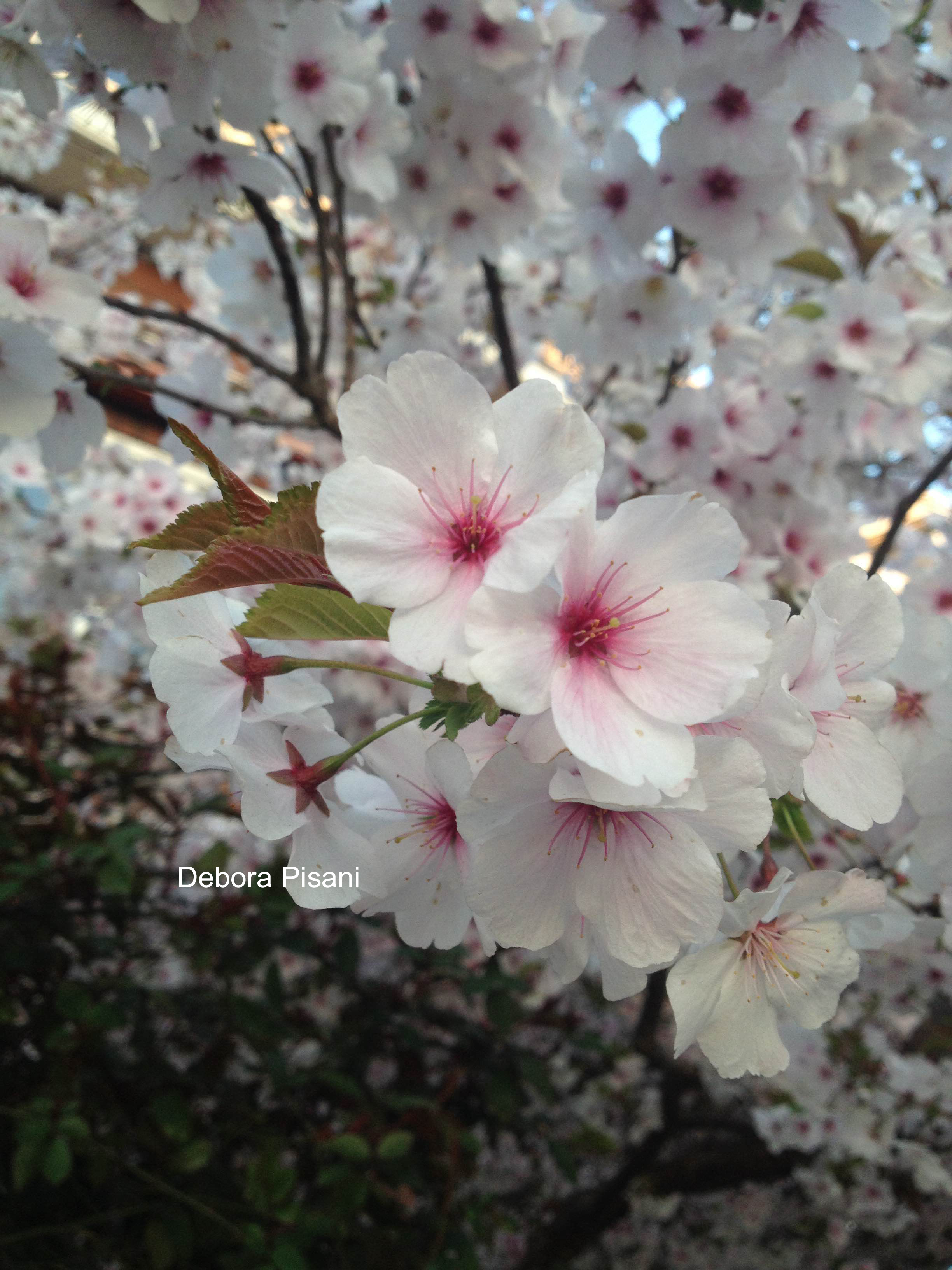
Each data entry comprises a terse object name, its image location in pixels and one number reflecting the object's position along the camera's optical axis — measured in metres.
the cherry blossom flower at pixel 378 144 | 0.39
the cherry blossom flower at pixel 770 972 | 0.15
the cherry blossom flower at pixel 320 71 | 0.32
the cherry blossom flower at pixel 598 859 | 0.13
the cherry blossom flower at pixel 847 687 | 0.15
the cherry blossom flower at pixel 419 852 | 0.16
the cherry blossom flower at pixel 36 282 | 0.28
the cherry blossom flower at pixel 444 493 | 0.13
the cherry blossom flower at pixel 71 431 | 0.33
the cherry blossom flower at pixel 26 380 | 0.27
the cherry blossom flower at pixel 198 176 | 0.32
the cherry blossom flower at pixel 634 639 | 0.12
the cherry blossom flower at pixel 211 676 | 0.15
